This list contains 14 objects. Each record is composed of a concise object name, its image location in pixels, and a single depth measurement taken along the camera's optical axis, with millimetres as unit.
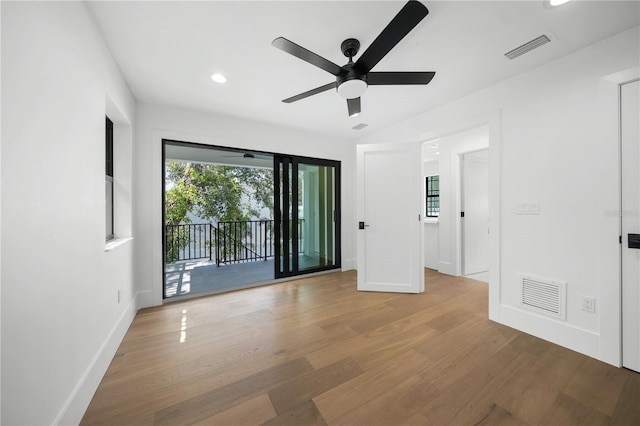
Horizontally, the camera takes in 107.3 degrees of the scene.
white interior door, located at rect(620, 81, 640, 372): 1726
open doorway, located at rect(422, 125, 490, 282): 4090
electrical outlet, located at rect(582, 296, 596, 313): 1924
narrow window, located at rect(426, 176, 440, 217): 5465
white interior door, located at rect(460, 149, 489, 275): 4148
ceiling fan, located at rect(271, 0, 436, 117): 1292
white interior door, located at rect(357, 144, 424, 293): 3303
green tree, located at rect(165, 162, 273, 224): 5984
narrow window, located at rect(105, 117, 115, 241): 2363
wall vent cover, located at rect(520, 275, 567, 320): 2078
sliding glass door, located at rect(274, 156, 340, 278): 3914
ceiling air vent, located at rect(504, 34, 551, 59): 1835
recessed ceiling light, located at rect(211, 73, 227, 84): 2311
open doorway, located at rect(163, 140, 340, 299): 3920
